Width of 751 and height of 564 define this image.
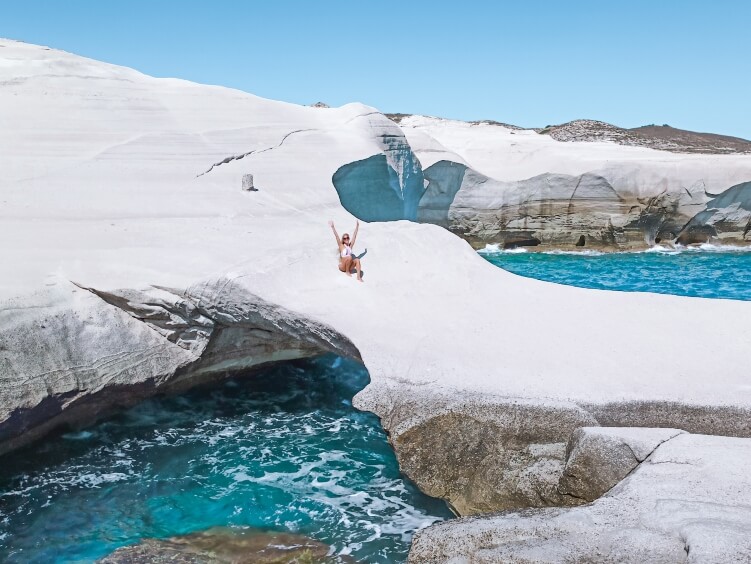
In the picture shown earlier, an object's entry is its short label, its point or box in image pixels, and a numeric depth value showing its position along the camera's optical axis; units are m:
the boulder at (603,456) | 6.02
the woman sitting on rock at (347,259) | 10.16
